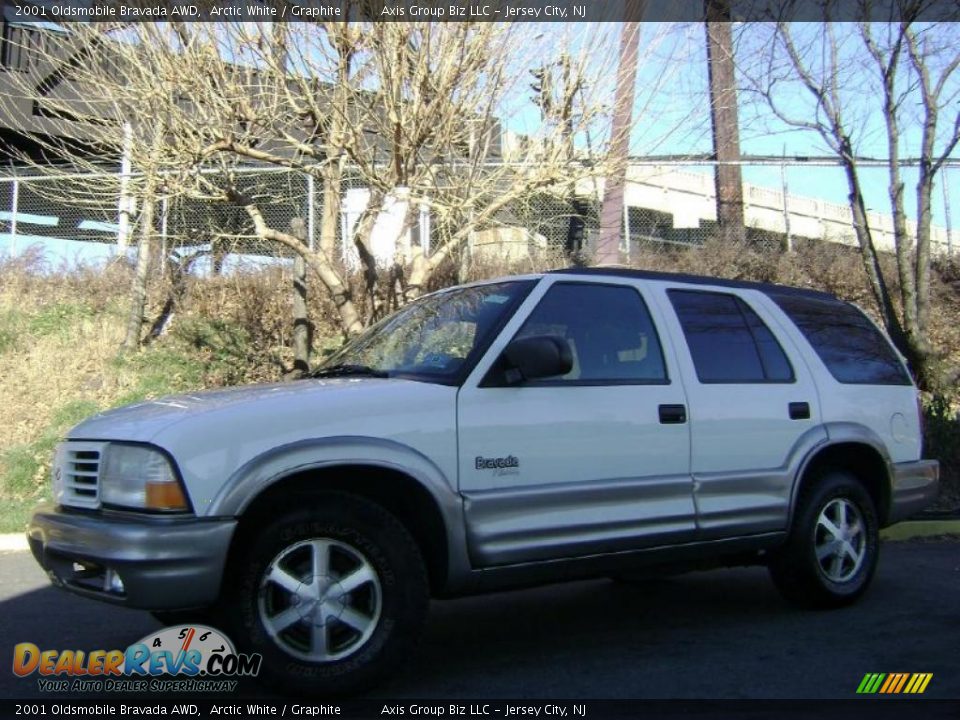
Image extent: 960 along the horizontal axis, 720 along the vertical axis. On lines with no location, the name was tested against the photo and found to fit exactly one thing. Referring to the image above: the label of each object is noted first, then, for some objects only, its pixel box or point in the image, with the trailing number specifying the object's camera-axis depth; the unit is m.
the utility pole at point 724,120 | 11.43
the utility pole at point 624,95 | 9.61
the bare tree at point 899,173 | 10.67
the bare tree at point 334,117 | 8.73
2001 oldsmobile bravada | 3.76
